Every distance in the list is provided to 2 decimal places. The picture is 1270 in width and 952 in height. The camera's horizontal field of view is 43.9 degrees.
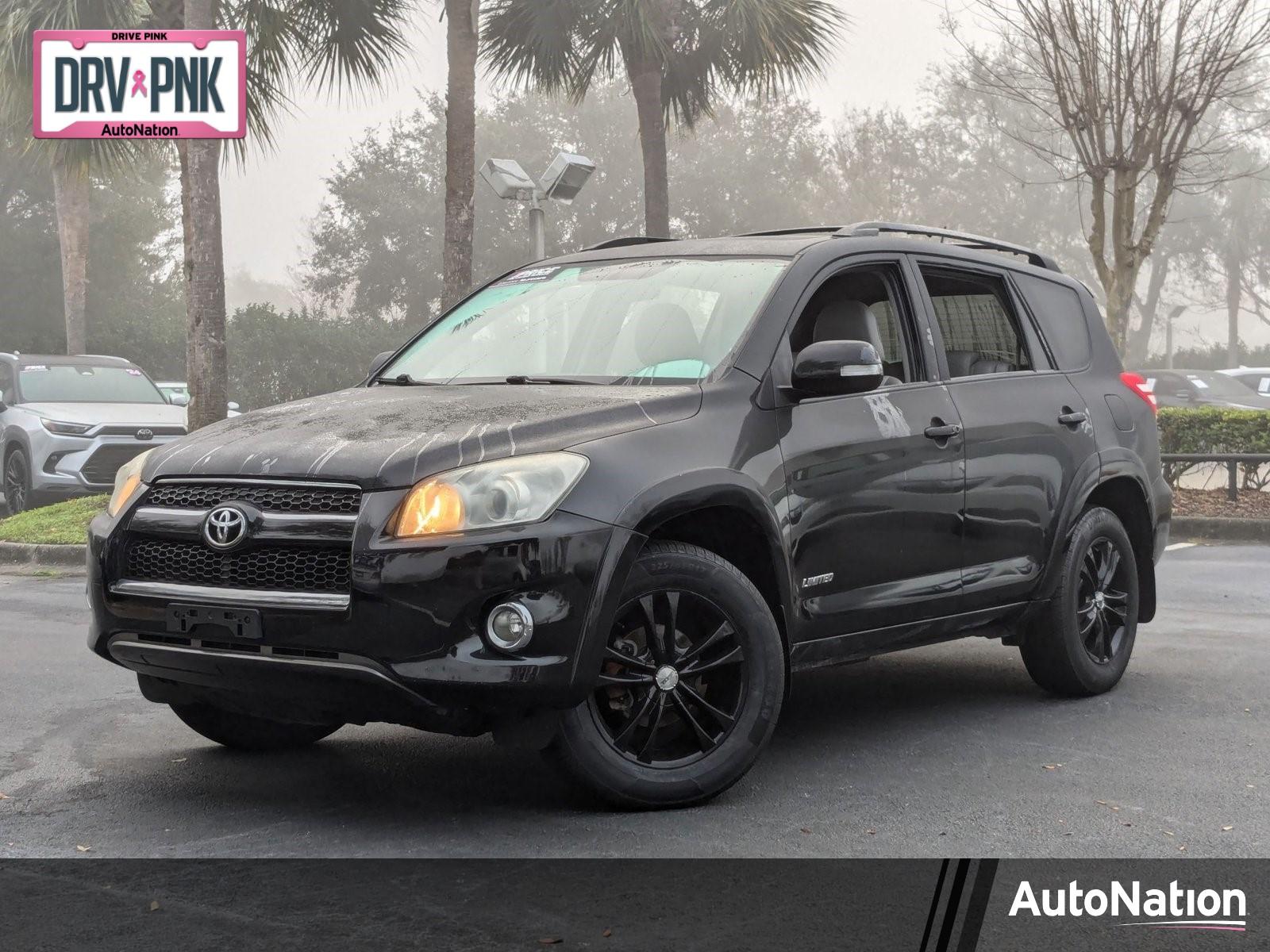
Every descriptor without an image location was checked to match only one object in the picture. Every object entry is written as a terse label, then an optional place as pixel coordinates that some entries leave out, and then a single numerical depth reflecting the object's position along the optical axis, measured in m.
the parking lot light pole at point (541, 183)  15.72
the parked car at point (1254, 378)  35.56
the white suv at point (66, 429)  16.41
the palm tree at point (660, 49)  18.69
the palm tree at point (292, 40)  17.36
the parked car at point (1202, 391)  33.75
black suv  4.21
